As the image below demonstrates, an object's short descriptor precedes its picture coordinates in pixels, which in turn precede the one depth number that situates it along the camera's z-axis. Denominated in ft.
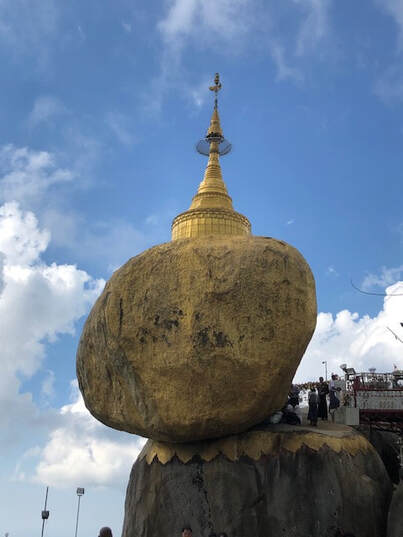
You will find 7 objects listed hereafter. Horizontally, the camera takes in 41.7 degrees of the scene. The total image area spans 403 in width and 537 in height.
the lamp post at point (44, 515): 106.52
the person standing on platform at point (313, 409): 51.70
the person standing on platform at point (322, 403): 57.26
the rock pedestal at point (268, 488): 42.29
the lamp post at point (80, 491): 115.75
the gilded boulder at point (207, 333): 42.45
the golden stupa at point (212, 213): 60.54
